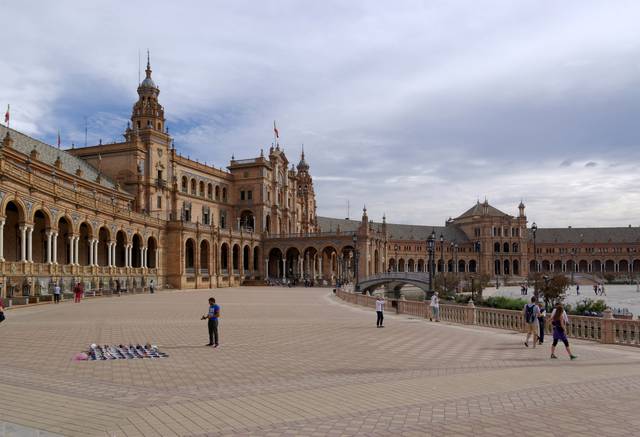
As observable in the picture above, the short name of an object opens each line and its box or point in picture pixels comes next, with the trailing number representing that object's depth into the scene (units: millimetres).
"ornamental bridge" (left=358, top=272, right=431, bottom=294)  64125
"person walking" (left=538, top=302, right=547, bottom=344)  18211
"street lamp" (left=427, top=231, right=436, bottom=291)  35853
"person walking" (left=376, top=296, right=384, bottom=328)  23297
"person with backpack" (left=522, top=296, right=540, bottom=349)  17359
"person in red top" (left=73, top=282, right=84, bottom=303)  37125
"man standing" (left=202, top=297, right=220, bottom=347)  16453
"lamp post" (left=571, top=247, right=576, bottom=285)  143800
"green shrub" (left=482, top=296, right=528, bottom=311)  43347
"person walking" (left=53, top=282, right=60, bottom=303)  36281
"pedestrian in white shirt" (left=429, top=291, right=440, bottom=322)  26906
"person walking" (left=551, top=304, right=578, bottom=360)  14789
